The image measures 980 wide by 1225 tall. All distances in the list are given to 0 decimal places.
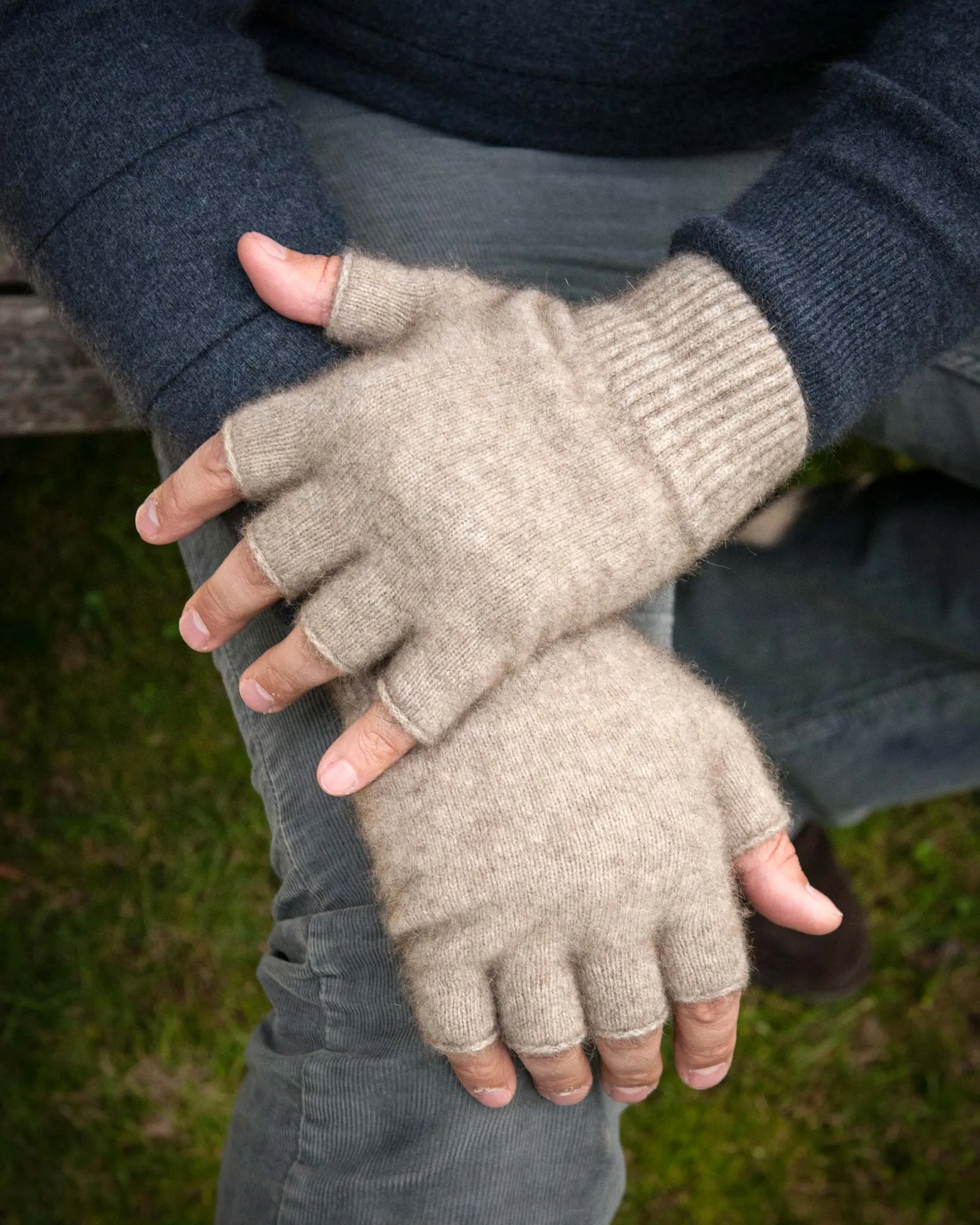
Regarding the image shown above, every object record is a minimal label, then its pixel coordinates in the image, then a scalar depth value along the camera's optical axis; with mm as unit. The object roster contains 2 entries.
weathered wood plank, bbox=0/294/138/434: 701
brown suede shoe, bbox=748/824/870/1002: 840
